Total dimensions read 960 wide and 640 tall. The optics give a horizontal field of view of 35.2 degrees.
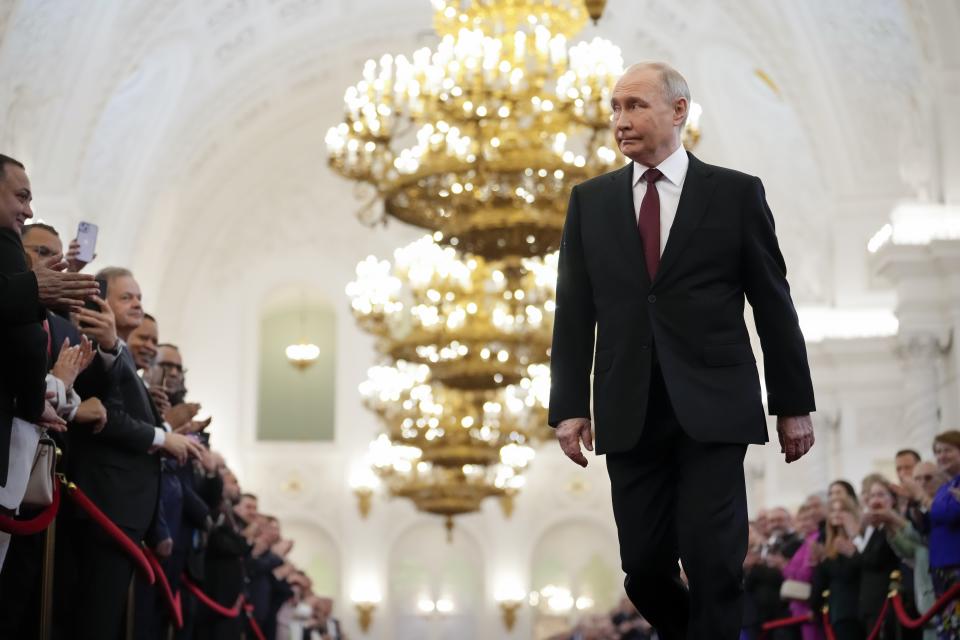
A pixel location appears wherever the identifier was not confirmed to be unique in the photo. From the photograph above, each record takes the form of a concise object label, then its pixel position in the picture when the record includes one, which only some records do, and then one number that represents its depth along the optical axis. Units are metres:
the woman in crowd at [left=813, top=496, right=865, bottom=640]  9.91
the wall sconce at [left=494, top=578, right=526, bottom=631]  27.41
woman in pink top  10.62
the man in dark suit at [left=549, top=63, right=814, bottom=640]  4.41
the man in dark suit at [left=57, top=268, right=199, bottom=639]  6.39
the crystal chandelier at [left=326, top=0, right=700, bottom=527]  13.86
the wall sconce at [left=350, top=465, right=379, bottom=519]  27.73
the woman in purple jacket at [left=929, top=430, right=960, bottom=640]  7.68
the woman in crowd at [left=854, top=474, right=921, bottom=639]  9.20
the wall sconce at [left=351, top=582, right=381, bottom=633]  27.30
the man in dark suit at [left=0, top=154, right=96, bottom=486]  4.98
